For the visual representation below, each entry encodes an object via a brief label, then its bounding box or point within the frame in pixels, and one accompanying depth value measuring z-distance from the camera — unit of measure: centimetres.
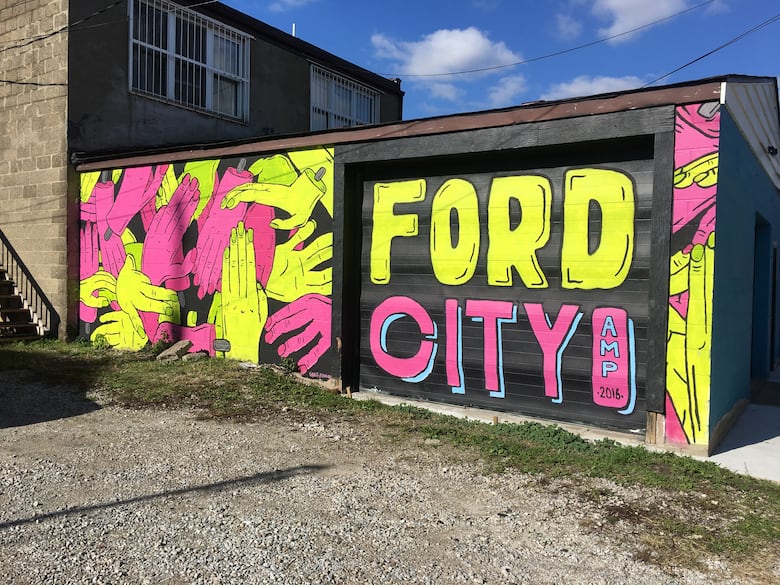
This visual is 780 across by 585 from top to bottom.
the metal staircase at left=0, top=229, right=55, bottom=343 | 1075
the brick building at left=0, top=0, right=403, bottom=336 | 1040
